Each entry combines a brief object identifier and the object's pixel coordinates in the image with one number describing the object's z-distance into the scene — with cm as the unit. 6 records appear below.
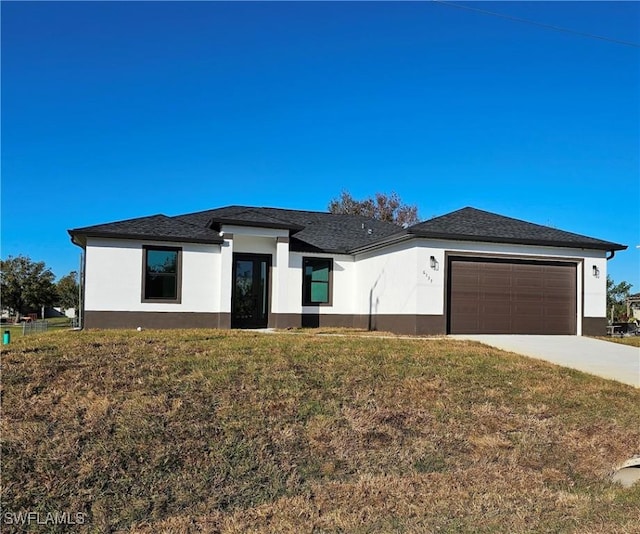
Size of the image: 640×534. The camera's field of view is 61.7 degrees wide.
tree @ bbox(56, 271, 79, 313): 4282
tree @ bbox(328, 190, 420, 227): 4450
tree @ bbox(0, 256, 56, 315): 4391
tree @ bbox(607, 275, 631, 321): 3638
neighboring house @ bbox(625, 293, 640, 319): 3417
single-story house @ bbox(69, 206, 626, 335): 1512
